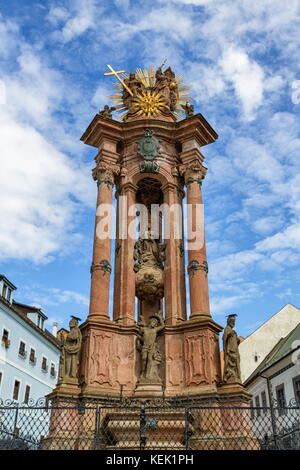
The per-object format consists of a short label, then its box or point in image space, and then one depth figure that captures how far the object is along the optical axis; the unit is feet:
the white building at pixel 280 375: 88.07
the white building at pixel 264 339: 128.06
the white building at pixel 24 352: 99.98
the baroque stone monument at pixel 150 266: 42.42
